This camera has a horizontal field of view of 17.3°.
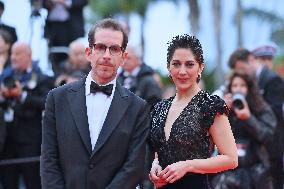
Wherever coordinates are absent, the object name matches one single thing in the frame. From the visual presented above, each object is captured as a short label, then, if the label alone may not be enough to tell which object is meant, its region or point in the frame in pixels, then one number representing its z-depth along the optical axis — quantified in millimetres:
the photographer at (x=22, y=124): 10170
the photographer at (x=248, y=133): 9453
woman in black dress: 6186
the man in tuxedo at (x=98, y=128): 5999
